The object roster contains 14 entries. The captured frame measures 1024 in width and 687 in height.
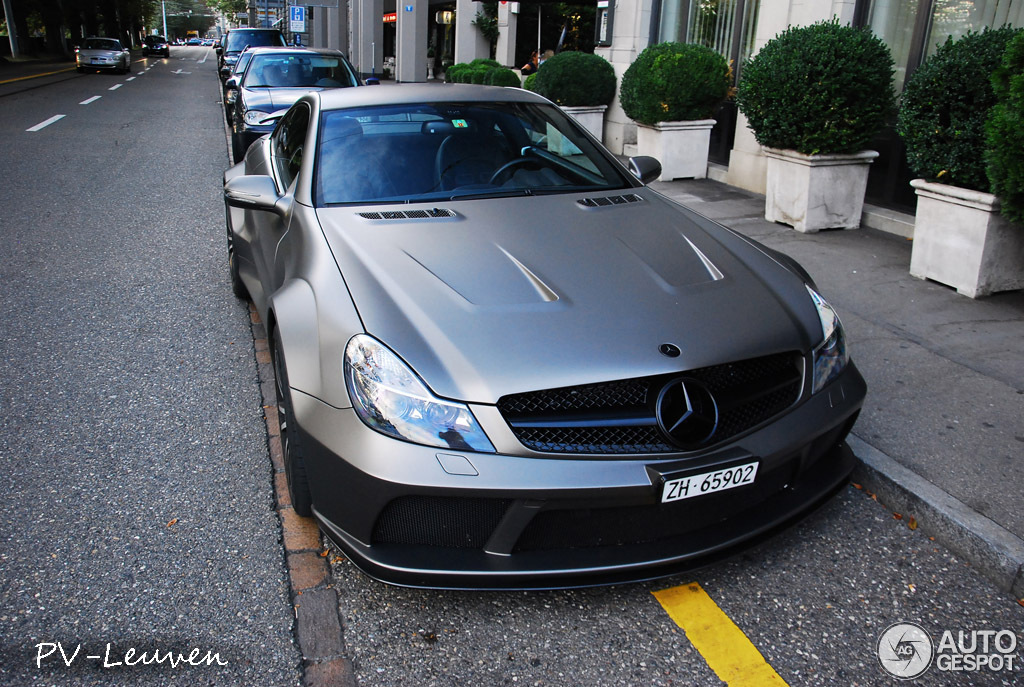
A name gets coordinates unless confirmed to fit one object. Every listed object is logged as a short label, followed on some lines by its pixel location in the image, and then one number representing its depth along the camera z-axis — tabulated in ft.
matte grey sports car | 8.33
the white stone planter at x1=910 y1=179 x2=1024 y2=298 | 18.61
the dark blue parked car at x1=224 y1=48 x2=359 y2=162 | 35.76
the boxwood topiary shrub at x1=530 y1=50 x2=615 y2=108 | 40.75
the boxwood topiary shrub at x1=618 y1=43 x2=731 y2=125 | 32.58
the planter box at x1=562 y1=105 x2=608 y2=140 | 42.42
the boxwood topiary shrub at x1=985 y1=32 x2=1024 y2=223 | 16.29
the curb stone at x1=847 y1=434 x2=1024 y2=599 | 9.84
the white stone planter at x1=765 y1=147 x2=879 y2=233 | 24.43
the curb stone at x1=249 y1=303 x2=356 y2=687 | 8.33
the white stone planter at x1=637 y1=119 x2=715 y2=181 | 33.81
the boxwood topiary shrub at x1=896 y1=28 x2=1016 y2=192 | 18.21
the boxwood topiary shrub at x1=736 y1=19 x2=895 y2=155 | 22.86
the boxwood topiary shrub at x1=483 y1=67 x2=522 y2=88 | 52.19
